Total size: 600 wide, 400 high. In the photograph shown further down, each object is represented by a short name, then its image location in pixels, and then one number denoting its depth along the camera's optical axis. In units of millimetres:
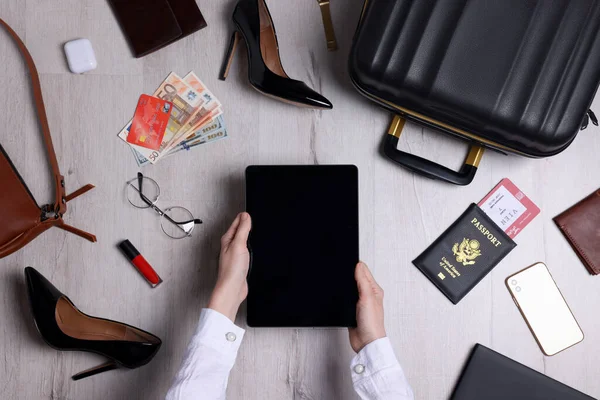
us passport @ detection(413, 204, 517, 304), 1036
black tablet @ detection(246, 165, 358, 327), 984
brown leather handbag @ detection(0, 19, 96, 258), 957
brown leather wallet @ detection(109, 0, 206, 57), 1045
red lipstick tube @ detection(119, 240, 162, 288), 1036
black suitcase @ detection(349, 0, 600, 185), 867
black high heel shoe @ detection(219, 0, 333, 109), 982
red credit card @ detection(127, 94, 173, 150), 1055
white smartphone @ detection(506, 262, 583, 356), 1036
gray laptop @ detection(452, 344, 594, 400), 1020
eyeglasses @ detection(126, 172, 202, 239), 1050
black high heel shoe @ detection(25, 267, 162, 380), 991
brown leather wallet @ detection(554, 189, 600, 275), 1030
